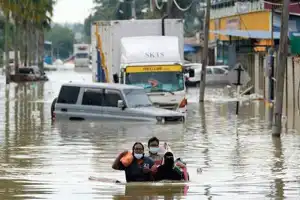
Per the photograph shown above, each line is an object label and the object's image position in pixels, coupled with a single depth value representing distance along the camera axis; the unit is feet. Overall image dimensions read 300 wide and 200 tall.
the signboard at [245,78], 195.03
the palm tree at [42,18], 344.90
